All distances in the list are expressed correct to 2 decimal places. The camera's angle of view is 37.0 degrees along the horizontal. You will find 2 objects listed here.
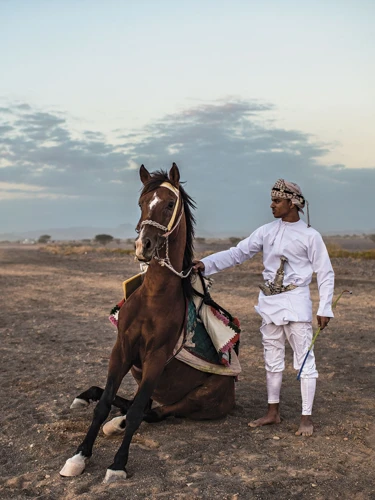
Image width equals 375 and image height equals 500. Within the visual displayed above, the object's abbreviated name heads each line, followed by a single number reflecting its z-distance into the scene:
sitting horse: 4.27
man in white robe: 5.04
